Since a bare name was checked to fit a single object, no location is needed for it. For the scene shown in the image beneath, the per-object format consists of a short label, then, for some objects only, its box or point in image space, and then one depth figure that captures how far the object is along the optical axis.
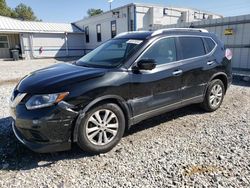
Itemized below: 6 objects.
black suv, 2.92
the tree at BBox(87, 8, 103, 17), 61.97
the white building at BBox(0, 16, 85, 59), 22.70
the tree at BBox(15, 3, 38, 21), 59.22
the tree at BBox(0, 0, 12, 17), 42.03
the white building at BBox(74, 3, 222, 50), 16.39
